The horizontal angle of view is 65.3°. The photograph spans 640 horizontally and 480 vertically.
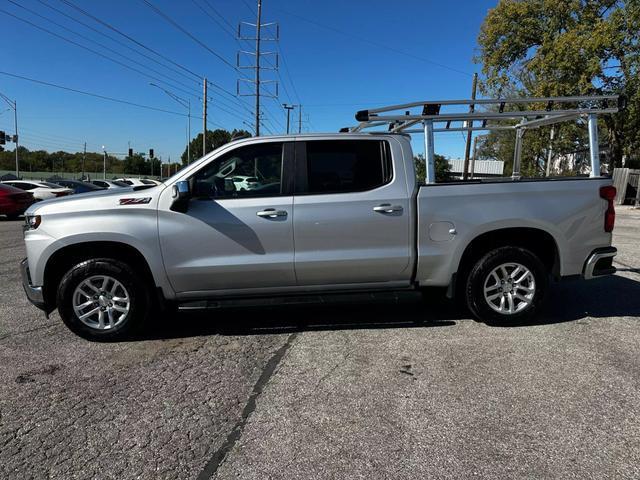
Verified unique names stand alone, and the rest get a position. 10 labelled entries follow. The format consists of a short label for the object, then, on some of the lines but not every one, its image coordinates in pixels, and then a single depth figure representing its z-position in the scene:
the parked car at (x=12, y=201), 18.31
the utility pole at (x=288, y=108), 62.98
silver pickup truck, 4.72
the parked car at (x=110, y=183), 34.67
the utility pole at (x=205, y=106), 41.16
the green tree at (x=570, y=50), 23.47
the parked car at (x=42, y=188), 22.05
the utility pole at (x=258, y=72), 42.72
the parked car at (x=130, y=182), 39.25
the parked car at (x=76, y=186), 23.31
